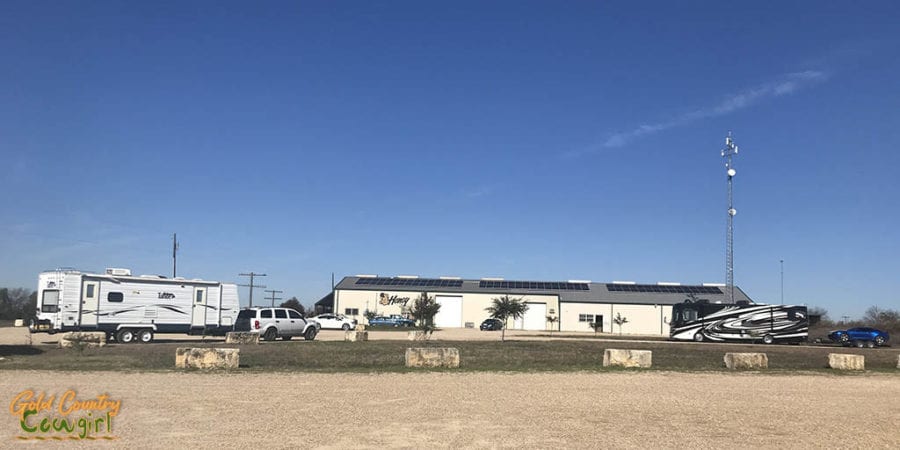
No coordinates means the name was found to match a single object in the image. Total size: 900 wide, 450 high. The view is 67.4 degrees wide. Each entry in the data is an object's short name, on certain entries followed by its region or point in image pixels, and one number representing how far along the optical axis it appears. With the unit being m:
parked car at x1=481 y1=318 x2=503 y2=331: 67.62
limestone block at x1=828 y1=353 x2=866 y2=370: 20.06
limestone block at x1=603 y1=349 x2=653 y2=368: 18.78
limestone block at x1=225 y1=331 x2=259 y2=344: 28.12
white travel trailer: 28.78
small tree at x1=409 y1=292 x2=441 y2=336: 45.22
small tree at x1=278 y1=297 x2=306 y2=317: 102.41
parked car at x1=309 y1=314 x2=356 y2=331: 55.88
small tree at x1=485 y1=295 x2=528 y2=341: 42.19
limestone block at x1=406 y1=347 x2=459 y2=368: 17.89
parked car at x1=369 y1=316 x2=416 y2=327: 69.81
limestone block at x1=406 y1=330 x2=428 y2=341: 35.34
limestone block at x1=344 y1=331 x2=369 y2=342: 33.16
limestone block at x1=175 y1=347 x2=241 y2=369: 16.73
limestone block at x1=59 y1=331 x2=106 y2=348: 24.86
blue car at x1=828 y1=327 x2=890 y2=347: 40.56
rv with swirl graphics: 39.31
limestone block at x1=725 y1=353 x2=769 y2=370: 19.31
